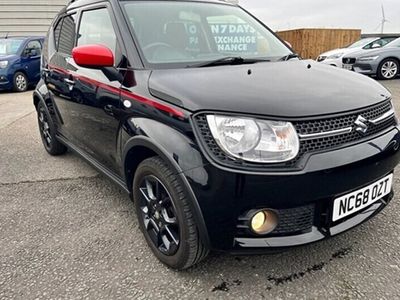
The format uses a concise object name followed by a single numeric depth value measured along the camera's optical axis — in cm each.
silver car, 979
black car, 178
